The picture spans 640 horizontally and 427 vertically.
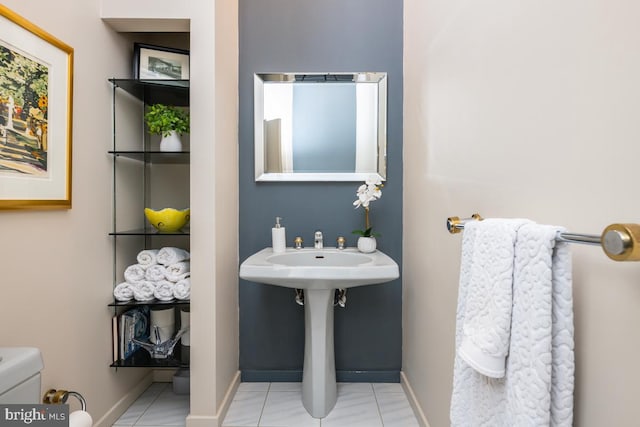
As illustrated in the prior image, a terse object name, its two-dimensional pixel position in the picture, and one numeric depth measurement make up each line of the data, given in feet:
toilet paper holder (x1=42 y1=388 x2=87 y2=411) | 3.94
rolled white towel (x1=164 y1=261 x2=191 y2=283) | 5.37
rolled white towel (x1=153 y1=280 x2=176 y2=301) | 5.33
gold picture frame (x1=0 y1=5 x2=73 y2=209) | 3.48
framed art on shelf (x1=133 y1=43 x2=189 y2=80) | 5.61
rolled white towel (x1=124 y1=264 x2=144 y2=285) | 5.42
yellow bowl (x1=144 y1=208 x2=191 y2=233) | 5.51
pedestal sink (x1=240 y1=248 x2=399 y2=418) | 4.96
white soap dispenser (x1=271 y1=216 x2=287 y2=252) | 6.26
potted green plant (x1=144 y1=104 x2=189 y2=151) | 5.45
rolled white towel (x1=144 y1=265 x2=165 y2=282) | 5.39
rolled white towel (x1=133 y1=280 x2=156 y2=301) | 5.36
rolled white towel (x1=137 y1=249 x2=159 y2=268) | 5.49
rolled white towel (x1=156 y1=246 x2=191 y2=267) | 5.47
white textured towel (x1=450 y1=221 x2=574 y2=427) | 1.99
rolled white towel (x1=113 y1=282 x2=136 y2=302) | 5.36
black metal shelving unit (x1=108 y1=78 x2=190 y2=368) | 5.35
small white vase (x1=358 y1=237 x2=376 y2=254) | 6.23
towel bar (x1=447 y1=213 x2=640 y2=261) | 1.47
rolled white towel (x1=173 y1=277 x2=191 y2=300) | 5.32
